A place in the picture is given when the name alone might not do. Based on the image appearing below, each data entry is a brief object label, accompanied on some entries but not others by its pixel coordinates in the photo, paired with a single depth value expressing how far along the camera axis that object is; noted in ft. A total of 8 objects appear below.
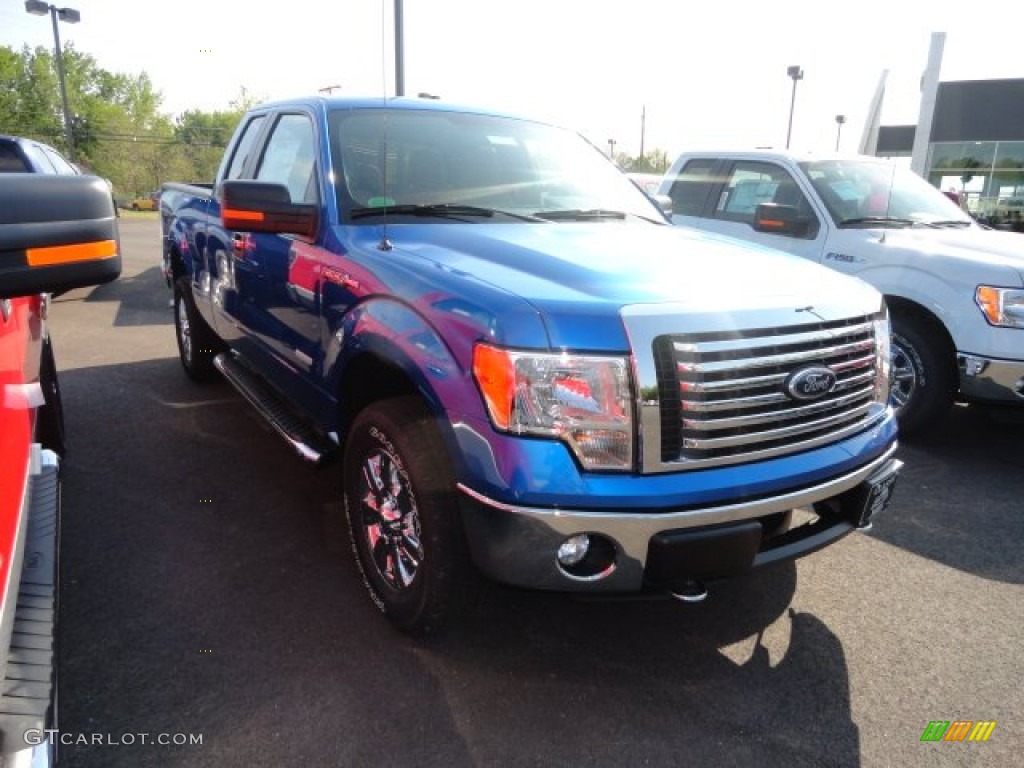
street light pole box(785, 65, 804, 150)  103.81
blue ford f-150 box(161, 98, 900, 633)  6.84
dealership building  76.13
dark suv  21.34
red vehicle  4.24
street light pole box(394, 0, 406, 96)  19.79
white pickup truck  14.53
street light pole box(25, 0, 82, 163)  91.24
